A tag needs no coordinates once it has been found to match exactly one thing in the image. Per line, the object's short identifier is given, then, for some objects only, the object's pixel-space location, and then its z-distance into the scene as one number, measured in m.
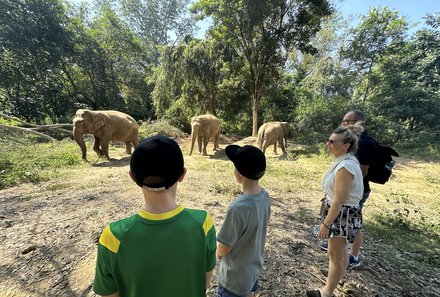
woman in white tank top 2.03
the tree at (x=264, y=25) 11.20
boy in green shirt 1.01
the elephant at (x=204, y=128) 10.10
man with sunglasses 2.47
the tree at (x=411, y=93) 12.74
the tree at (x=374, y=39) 14.09
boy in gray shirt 1.59
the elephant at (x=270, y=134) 9.83
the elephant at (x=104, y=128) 7.49
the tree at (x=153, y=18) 30.17
